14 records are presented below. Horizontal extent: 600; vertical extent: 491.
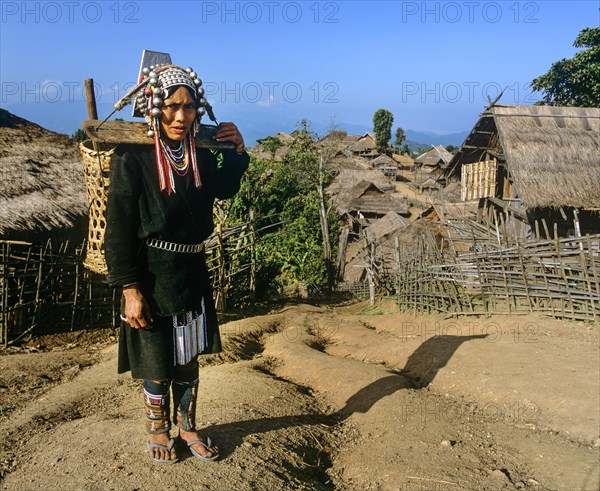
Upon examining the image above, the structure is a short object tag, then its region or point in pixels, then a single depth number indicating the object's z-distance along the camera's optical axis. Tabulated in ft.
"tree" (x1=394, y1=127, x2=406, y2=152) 182.60
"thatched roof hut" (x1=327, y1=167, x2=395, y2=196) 104.22
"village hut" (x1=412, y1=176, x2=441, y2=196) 121.90
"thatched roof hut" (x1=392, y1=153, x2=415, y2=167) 159.38
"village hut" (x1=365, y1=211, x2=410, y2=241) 66.74
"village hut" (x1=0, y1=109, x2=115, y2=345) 22.33
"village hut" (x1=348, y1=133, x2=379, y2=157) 161.66
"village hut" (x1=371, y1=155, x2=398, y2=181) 139.74
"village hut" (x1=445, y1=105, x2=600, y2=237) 38.88
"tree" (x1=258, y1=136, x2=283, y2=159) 82.38
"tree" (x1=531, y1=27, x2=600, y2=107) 53.98
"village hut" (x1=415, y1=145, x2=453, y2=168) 134.82
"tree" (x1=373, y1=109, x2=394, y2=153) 160.06
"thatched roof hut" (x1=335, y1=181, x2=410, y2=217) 91.97
